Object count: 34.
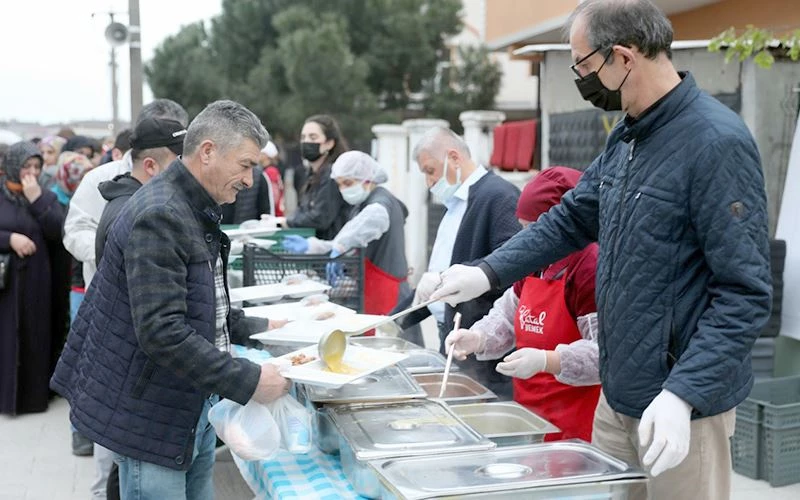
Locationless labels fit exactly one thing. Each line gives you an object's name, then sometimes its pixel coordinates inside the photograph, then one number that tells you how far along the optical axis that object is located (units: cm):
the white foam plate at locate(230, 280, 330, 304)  343
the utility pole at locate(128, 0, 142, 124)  621
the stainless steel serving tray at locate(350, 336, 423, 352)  307
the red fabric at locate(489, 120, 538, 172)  1038
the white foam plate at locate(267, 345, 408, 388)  212
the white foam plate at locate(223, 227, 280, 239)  444
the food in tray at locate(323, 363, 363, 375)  225
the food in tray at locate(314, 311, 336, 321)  300
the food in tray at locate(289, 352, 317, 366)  230
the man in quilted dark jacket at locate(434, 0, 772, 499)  166
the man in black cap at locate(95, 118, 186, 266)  299
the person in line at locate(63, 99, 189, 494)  418
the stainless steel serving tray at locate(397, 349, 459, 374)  276
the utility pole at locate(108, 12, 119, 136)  1357
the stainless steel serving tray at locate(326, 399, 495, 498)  191
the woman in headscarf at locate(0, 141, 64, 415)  558
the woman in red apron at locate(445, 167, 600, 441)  234
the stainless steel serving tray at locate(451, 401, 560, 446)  223
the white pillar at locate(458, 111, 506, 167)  1057
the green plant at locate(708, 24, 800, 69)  473
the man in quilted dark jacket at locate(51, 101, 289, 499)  203
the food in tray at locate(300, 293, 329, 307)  330
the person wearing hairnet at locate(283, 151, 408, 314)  459
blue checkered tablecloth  206
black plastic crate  400
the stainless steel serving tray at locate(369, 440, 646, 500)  165
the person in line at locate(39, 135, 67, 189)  800
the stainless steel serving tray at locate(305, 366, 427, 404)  228
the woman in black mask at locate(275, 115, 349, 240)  513
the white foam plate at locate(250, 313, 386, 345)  272
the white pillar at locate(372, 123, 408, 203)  1245
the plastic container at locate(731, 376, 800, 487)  414
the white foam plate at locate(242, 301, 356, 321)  306
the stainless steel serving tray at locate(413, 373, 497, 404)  241
